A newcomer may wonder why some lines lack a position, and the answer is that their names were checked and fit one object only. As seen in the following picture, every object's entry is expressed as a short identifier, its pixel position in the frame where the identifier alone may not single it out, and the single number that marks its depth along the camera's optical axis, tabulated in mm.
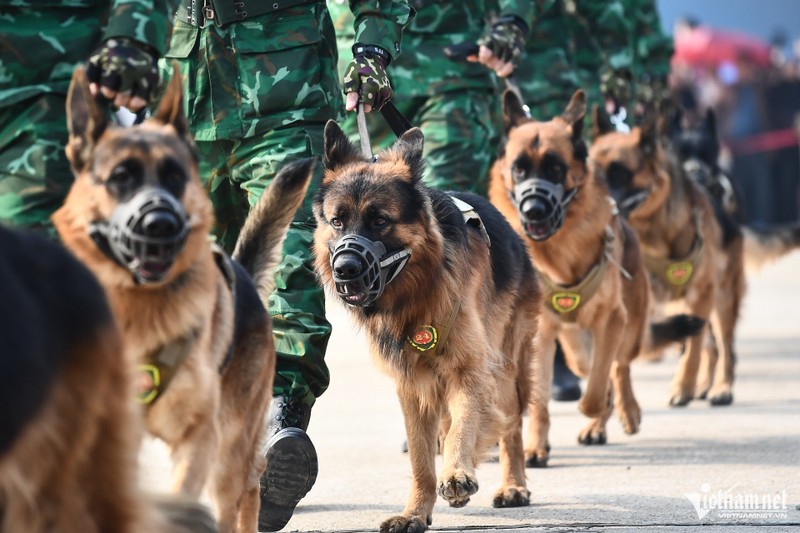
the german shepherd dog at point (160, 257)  6633
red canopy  51219
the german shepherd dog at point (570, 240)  13672
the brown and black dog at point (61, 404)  4918
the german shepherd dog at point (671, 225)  17687
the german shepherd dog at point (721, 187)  21500
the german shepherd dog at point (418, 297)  9937
